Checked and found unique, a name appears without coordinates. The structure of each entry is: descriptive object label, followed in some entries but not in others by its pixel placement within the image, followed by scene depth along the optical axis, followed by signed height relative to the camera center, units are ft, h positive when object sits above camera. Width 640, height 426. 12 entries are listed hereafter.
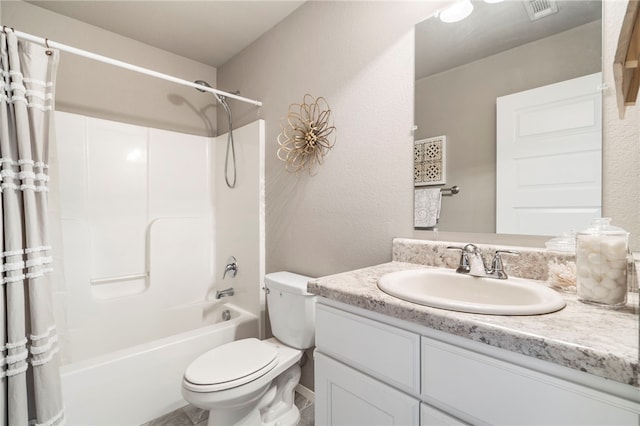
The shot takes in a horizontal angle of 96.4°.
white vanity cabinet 1.65 -1.27
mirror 3.01 +1.62
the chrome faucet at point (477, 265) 3.12 -0.65
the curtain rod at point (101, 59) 4.05 +2.51
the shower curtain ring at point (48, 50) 4.22 +2.40
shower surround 5.37 -0.86
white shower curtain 3.72 -0.55
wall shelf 1.56 +0.91
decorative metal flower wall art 5.37 +1.45
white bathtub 4.41 -2.84
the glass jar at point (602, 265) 2.23 -0.48
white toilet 4.01 -2.42
